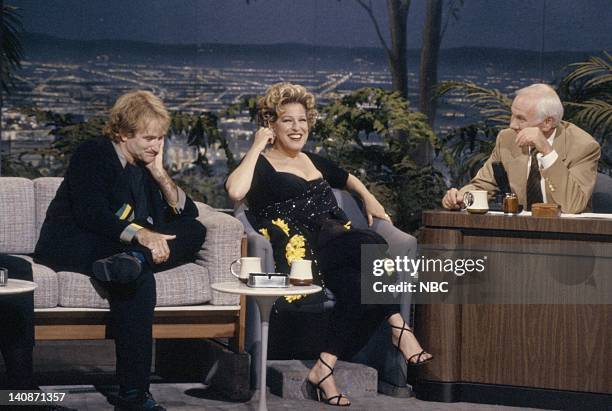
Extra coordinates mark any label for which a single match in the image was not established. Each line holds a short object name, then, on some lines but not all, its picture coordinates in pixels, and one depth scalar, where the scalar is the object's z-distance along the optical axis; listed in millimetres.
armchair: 8898
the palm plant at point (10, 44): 13461
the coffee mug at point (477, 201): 8750
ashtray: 7773
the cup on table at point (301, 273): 7988
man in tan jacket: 8961
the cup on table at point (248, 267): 8016
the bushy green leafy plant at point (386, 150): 12414
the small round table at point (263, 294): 7613
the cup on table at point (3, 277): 6949
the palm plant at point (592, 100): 11687
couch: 8305
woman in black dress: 8820
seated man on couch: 7965
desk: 8500
